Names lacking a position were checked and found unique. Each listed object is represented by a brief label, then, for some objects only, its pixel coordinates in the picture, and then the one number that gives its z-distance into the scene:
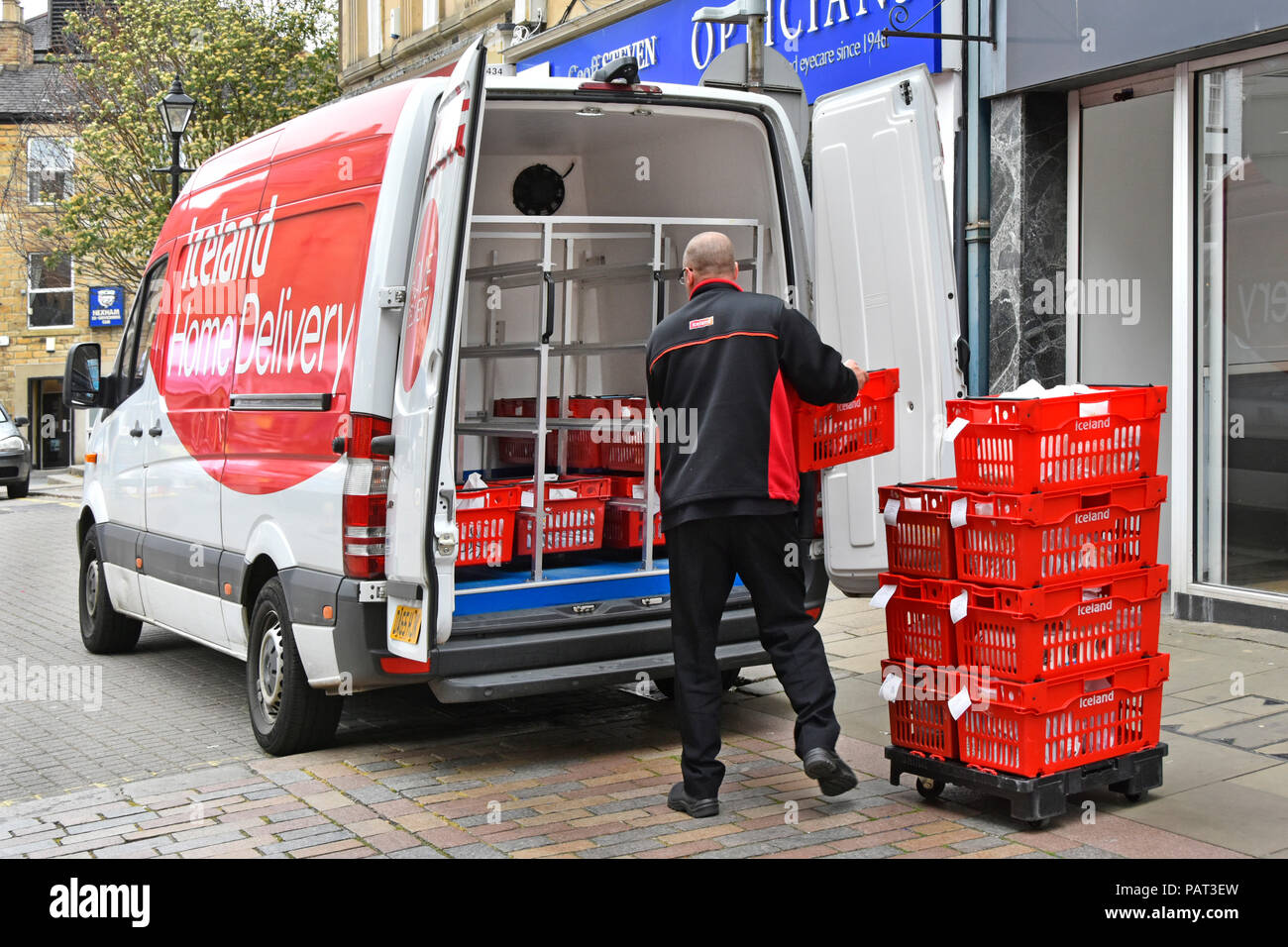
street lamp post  16.81
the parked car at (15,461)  23.94
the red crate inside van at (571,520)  6.85
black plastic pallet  4.87
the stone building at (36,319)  36.78
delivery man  5.23
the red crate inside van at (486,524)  6.56
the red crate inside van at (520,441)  8.14
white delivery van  5.64
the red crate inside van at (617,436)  7.52
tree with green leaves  24.81
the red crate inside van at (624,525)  7.11
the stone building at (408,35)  17.62
